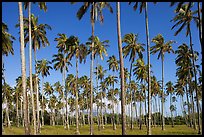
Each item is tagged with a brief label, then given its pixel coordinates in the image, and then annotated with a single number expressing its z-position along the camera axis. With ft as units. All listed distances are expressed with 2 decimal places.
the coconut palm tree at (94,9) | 68.57
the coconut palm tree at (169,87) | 209.24
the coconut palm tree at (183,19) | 88.98
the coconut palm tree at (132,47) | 123.93
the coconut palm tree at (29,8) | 71.08
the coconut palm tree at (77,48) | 112.08
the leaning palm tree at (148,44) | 74.85
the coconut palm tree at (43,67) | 145.74
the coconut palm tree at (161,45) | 126.11
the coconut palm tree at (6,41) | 74.91
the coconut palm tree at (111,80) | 169.06
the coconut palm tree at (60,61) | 136.39
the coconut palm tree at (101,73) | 164.23
